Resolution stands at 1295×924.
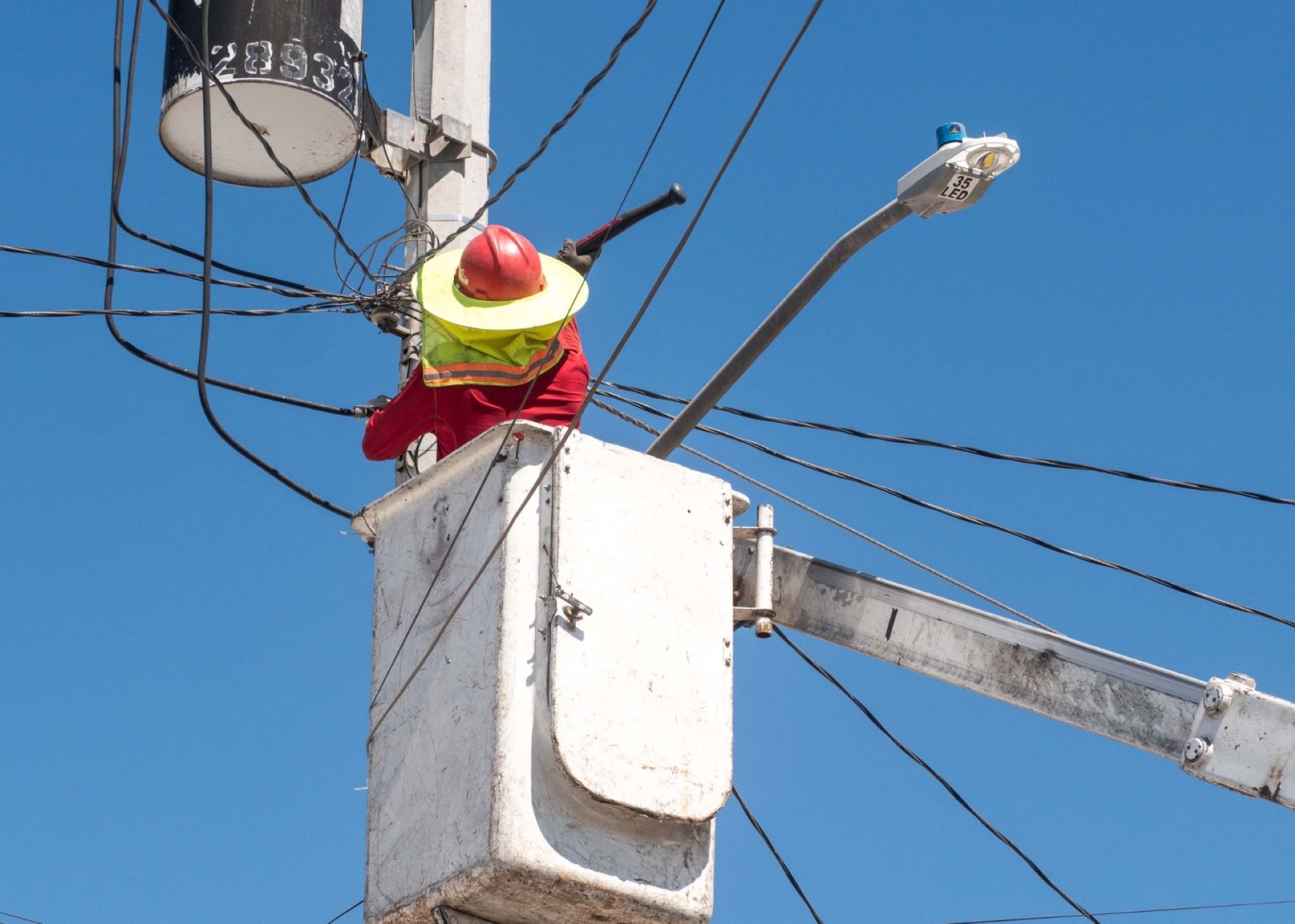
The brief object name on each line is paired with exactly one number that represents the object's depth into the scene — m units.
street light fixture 9.95
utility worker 11.98
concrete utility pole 15.57
